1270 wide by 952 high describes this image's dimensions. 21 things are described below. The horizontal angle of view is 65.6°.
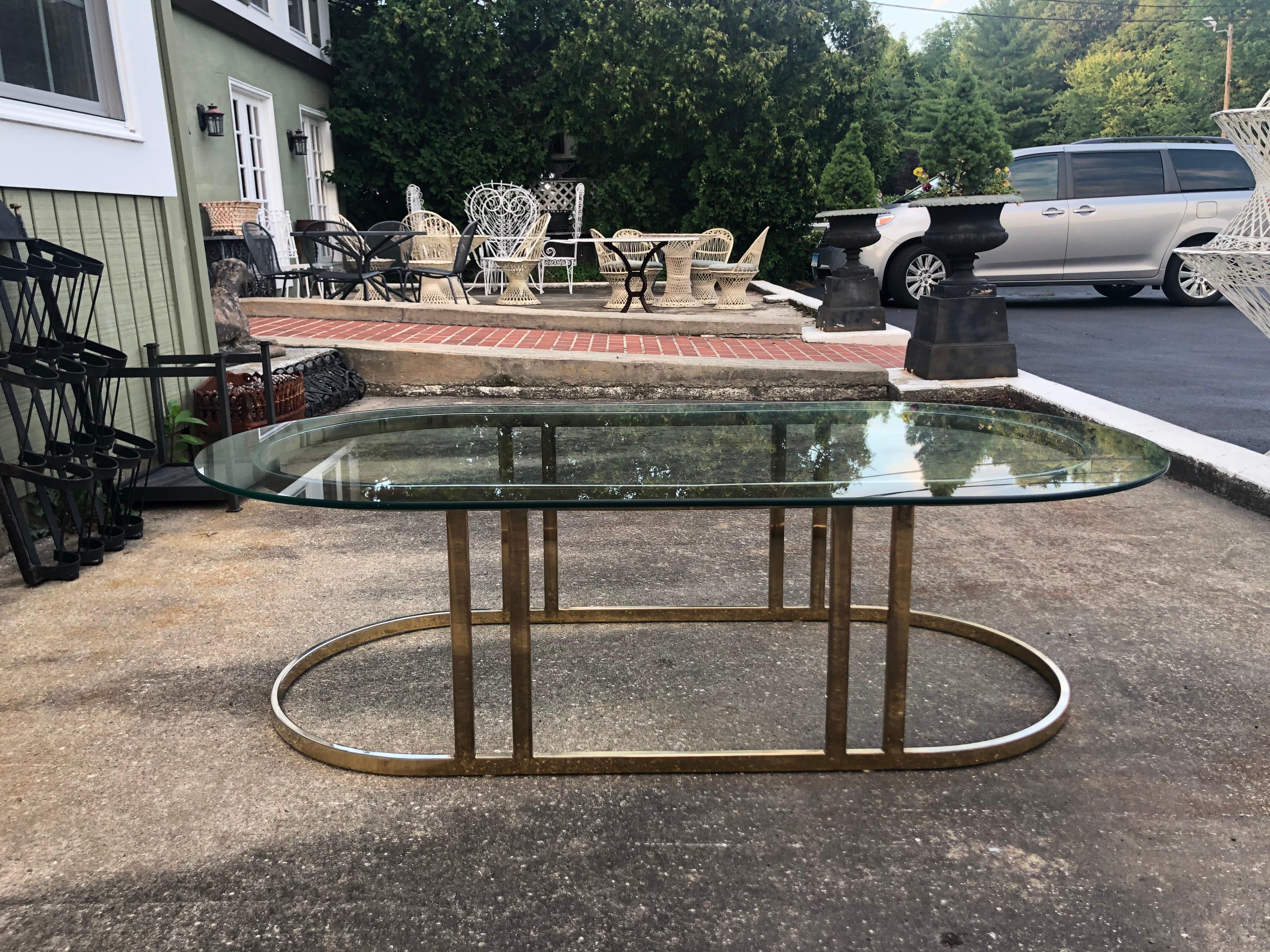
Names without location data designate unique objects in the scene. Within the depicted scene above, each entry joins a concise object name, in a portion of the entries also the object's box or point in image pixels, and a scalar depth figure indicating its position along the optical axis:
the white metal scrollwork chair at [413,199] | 11.99
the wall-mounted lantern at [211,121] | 9.20
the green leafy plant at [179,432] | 4.52
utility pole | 30.98
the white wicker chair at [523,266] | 9.15
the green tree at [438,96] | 13.09
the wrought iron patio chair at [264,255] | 7.83
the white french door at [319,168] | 12.63
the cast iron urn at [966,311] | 5.82
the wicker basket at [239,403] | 4.77
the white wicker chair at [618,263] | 8.99
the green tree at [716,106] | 13.27
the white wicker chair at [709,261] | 9.68
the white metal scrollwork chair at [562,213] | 12.25
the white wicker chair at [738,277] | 9.38
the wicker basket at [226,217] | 8.79
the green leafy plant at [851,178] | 12.87
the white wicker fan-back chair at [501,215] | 11.65
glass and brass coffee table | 1.86
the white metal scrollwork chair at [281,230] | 10.43
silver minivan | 10.14
